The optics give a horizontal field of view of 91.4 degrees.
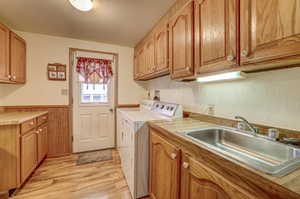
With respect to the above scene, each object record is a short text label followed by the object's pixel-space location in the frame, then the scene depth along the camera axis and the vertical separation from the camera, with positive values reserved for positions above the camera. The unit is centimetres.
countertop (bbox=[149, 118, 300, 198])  48 -29
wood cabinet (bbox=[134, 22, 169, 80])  187 +69
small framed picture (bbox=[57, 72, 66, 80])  280 +47
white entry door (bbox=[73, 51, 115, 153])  297 -35
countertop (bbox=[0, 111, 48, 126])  166 -23
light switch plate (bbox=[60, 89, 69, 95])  283 +15
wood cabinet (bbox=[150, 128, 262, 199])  68 -48
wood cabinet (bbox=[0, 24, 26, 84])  196 +64
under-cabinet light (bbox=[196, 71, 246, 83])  117 +20
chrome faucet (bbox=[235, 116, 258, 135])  109 -22
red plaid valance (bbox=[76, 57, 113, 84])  297 +62
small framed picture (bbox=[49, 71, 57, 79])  274 +47
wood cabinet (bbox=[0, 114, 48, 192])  168 -66
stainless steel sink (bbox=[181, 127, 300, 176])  61 -31
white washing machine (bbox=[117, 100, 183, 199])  162 -56
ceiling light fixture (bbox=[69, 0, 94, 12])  161 +108
